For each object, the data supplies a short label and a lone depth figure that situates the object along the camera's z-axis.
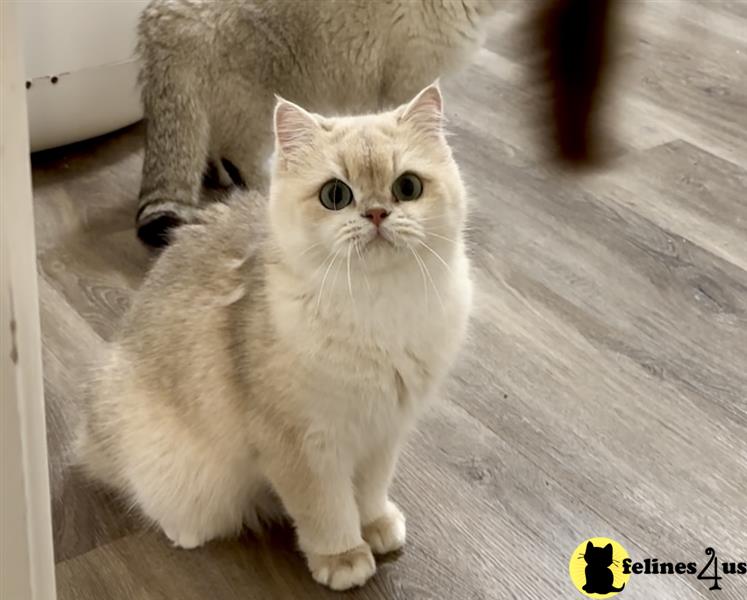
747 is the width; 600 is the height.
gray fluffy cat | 2.02
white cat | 1.16
